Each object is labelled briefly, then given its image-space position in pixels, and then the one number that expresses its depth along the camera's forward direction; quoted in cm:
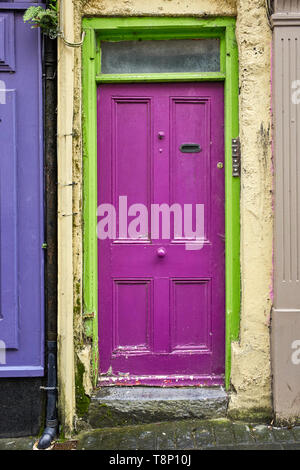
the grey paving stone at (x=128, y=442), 358
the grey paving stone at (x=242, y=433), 362
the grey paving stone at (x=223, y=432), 362
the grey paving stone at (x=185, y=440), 356
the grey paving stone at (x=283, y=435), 363
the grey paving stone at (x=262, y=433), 364
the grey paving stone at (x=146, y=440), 358
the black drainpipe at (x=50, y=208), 386
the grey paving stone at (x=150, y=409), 390
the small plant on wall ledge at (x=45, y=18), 365
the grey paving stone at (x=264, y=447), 354
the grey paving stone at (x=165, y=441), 357
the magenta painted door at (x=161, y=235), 409
